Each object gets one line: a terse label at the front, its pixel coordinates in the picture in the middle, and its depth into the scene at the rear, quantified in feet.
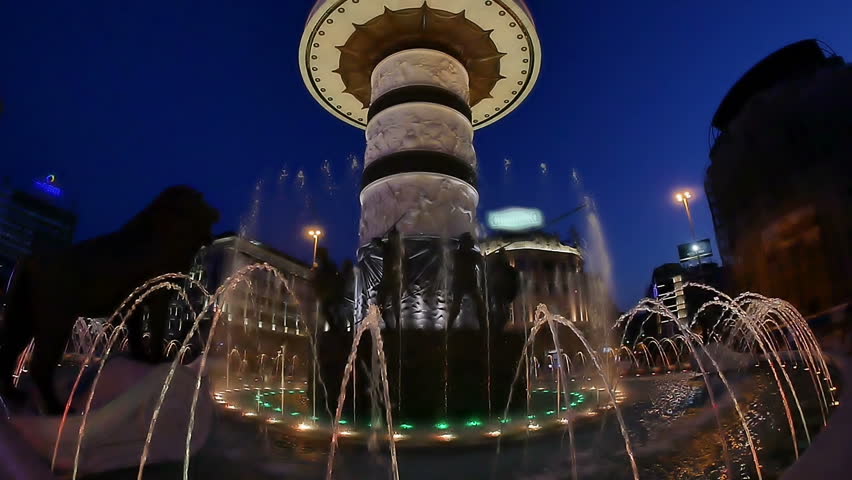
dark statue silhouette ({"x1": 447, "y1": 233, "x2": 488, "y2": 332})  32.12
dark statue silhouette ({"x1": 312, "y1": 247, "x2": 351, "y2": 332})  31.65
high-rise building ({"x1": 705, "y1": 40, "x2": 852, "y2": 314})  83.15
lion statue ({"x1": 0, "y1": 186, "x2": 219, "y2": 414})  18.08
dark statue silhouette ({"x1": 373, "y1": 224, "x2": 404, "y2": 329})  32.22
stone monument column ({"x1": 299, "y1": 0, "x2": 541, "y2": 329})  40.34
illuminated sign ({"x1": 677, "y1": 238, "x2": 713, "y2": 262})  195.95
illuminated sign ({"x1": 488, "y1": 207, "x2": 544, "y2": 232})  220.43
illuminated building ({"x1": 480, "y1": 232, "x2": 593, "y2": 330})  188.03
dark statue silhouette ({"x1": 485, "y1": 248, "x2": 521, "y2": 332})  32.89
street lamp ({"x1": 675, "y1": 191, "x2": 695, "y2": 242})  83.90
